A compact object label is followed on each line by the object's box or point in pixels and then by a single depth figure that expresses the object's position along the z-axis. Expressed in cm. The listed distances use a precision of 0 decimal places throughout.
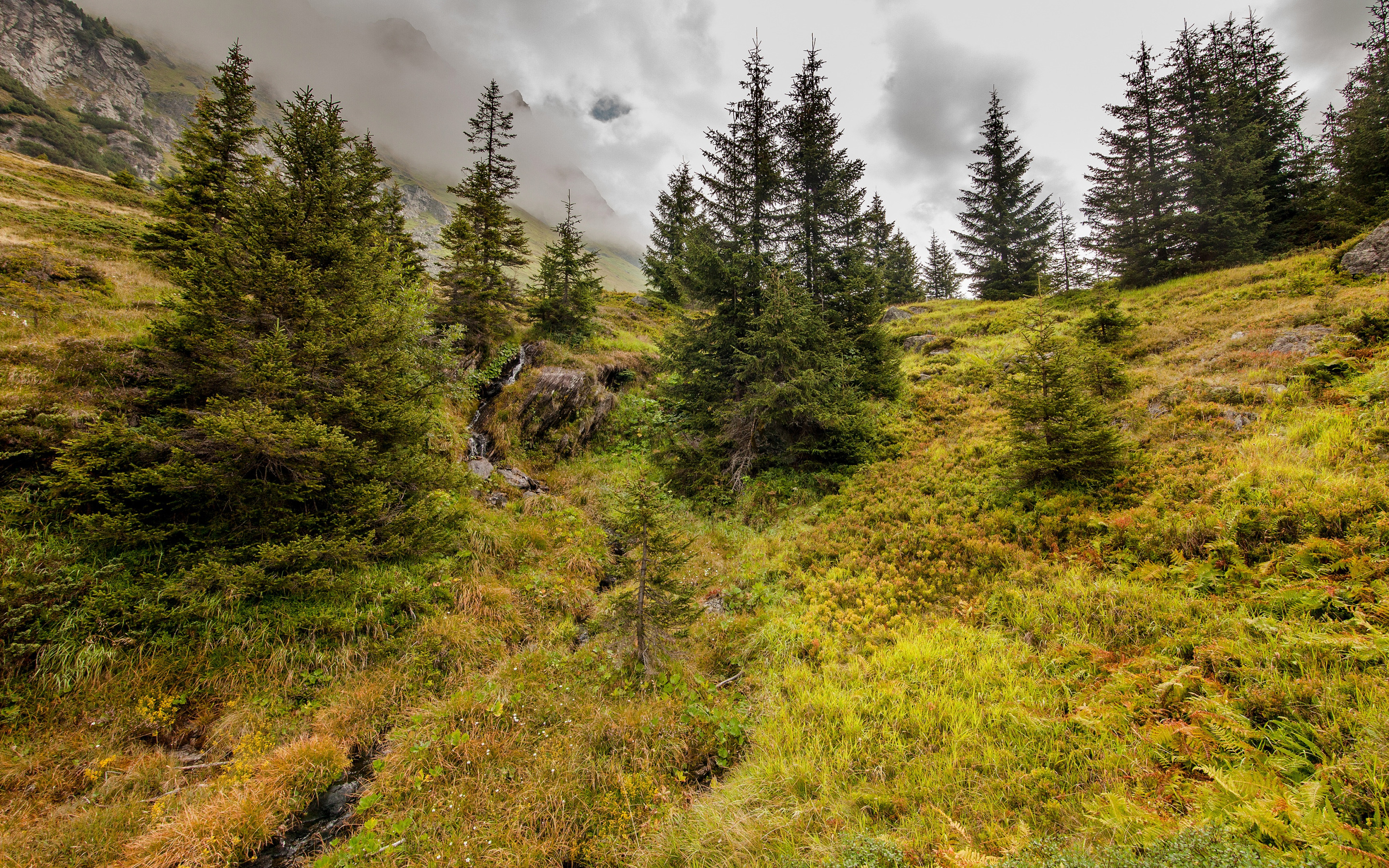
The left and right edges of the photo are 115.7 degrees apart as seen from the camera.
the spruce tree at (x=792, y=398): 1144
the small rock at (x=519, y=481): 1178
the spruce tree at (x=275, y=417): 602
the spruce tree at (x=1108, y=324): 1362
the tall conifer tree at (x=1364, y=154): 1591
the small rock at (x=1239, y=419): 762
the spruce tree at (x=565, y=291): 1755
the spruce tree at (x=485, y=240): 1545
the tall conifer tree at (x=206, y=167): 1189
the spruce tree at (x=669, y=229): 2478
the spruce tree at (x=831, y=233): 1412
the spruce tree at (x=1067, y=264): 2264
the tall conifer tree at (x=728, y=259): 1282
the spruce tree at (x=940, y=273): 4231
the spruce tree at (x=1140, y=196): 1947
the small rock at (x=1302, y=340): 886
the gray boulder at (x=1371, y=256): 1081
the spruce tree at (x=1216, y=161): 1814
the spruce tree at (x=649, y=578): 606
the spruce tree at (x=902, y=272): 3250
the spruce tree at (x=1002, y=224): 2533
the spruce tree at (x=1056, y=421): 761
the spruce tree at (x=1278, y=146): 1870
